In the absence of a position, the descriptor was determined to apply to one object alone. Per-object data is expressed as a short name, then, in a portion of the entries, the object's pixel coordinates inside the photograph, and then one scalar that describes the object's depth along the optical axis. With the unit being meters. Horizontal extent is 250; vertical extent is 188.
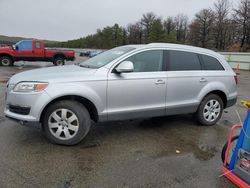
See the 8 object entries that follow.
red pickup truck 17.14
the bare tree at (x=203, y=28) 55.94
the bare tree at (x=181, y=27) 68.30
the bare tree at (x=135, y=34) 69.68
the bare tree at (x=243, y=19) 44.03
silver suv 3.50
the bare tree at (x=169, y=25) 68.95
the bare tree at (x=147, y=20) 68.06
